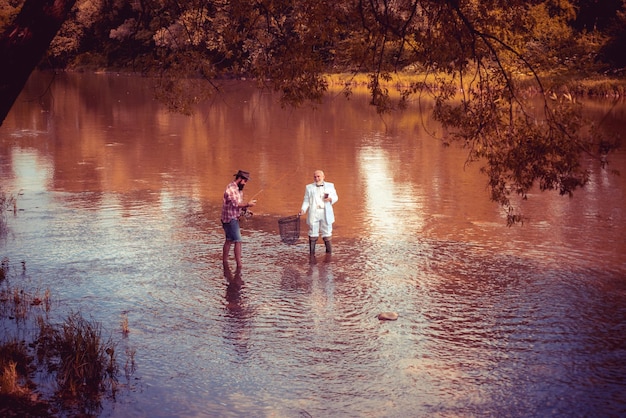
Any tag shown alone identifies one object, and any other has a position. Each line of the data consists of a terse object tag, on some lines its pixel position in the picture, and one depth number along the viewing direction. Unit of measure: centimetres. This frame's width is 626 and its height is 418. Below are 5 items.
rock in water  1224
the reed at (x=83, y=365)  965
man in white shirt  1535
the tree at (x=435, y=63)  1002
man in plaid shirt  1450
